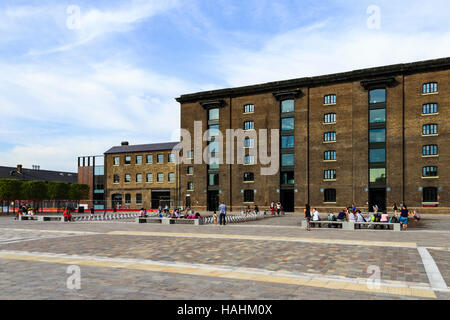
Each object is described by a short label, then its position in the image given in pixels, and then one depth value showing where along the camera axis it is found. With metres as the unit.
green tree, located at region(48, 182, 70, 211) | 62.20
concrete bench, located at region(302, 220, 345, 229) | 23.78
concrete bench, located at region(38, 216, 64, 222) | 34.31
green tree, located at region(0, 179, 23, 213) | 52.43
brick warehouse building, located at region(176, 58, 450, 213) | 43.16
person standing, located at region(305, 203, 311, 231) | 22.68
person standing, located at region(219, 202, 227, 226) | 26.86
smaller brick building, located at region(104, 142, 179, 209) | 64.88
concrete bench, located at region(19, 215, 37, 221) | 35.88
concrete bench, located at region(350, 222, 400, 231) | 21.89
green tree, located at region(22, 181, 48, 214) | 56.81
